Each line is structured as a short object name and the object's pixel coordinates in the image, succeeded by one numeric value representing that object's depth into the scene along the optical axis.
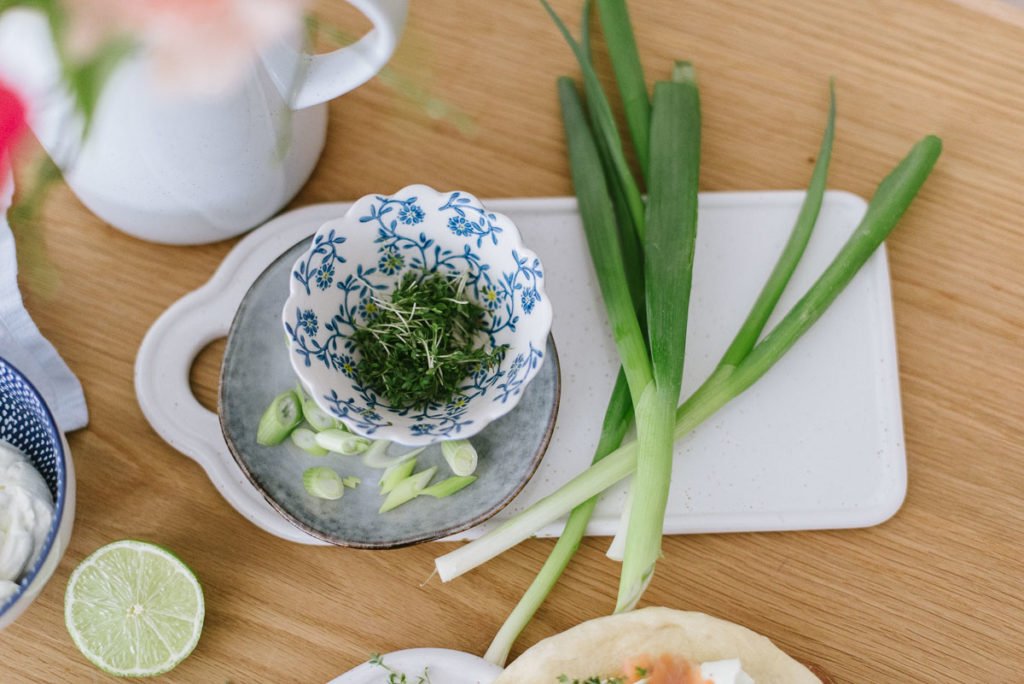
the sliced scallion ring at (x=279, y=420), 0.75
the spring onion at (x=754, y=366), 0.75
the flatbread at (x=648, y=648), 0.72
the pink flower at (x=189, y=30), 0.61
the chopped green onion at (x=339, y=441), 0.75
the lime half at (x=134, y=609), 0.73
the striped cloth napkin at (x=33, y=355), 0.75
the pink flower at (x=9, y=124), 0.63
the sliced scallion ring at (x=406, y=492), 0.75
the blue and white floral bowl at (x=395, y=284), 0.73
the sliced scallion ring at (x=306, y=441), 0.75
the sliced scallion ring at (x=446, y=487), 0.75
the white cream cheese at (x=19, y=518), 0.71
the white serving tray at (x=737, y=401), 0.77
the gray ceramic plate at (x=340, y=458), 0.74
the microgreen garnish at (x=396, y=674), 0.74
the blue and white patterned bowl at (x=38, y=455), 0.70
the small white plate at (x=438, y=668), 0.74
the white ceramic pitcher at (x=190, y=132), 0.64
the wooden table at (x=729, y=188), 0.76
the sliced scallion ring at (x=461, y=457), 0.75
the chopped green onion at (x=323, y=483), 0.74
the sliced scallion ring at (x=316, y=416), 0.75
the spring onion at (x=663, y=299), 0.74
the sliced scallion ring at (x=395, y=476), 0.75
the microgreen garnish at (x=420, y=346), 0.74
